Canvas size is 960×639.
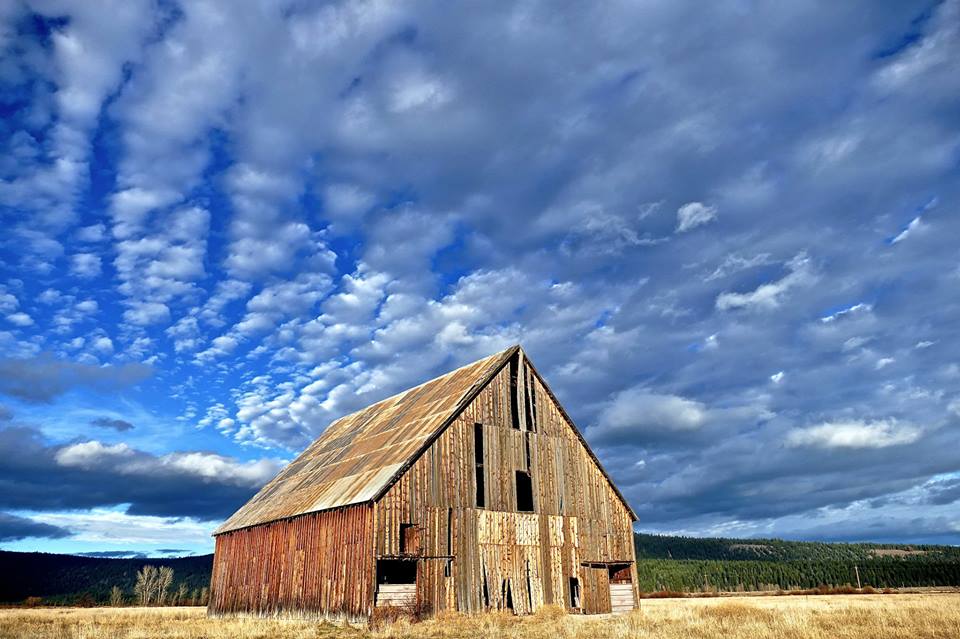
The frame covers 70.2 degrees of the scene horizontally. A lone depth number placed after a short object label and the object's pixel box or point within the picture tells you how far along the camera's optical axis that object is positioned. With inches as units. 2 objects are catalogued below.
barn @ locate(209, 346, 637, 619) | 997.2
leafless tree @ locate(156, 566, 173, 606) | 2807.8
